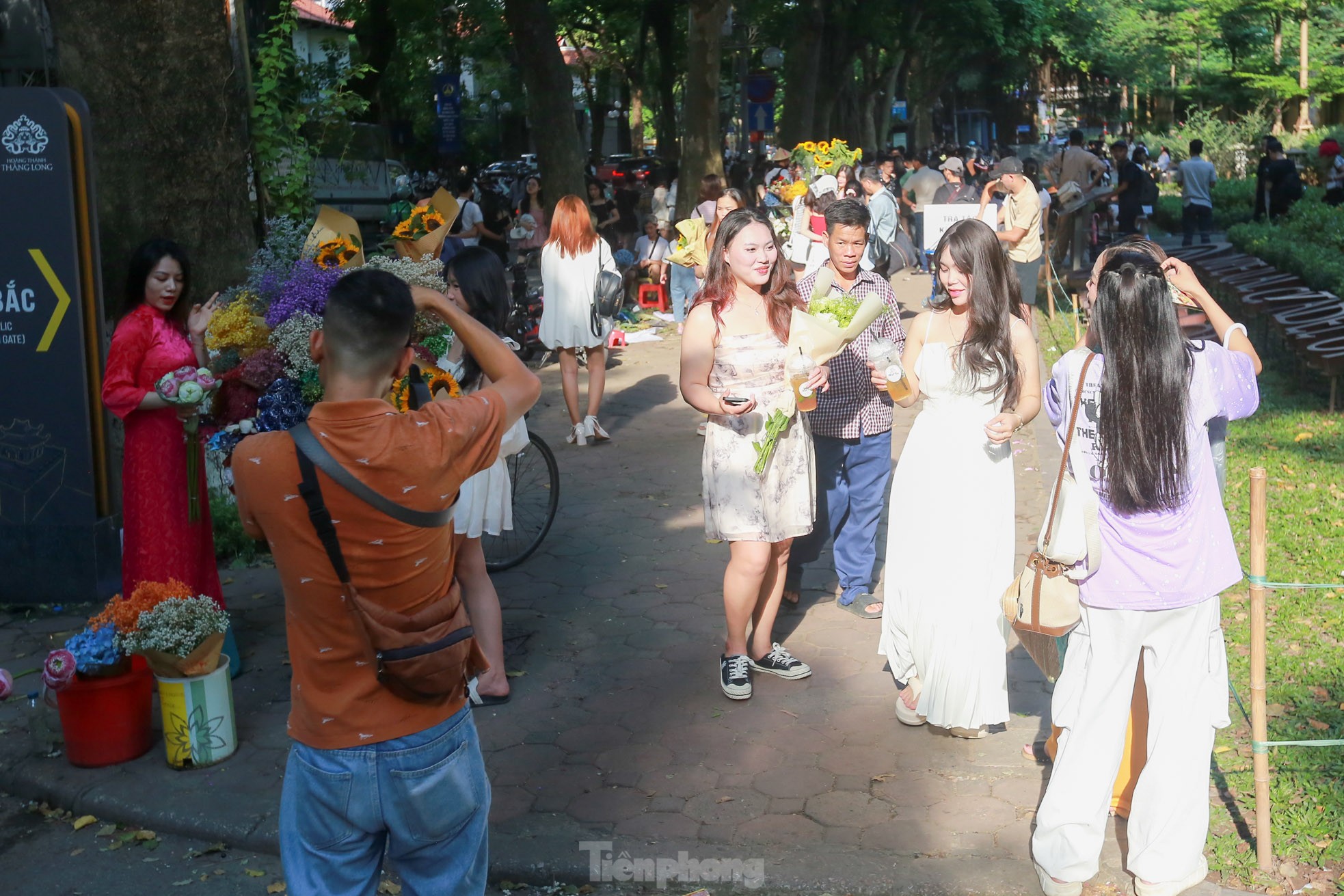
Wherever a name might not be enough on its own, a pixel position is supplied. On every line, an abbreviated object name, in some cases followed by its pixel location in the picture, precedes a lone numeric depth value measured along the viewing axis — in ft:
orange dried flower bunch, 16.07
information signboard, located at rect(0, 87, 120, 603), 20.90
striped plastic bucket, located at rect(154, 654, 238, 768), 16.14
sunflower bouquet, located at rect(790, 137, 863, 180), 53.67
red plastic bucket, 16.28
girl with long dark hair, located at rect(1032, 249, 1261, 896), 11.89
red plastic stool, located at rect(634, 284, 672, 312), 55.67
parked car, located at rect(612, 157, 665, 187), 85.88
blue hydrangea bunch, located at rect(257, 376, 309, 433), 14.76
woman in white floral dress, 16.96
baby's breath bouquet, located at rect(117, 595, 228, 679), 15.72
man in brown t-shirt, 8.89
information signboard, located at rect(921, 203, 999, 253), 50.60
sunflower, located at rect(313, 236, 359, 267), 16.26
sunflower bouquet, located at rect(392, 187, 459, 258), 17.65
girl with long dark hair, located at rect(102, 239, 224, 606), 17.40
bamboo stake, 12.48
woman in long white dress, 15.53
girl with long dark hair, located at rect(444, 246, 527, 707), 17.49
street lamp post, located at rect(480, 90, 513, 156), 156.25
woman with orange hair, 32.68
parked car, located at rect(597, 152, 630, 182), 87.97
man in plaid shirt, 19.21
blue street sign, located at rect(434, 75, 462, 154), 103.81
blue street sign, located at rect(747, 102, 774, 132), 90.17
